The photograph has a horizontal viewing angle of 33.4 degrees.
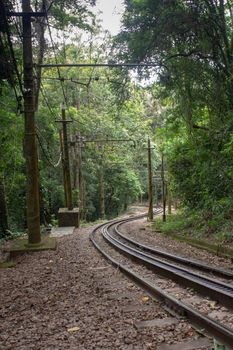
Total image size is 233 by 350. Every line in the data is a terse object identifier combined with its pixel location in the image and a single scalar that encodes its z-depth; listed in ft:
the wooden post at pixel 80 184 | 110.95
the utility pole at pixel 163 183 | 81.99
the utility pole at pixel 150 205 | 96.74
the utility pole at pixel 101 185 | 126.49
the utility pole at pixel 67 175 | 74.74
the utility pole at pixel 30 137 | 37.40
